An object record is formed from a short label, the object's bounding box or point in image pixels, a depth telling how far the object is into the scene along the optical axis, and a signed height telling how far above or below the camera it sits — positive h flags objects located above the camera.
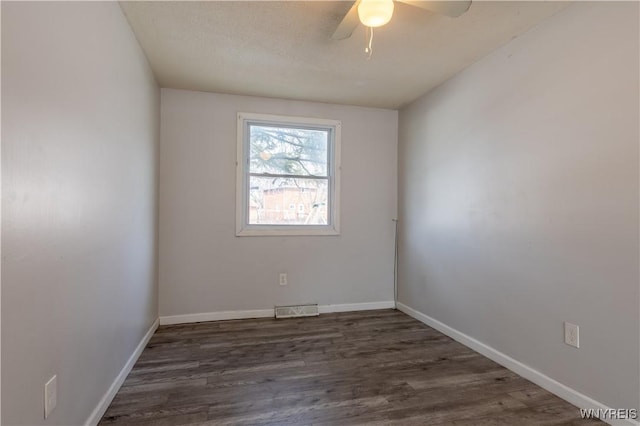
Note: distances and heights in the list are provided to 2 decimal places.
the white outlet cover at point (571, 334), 1.79 -0.69
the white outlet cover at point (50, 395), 1.15 -0.70
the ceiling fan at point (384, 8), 1.49 +1.04
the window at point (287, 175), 3.30 +0.42
